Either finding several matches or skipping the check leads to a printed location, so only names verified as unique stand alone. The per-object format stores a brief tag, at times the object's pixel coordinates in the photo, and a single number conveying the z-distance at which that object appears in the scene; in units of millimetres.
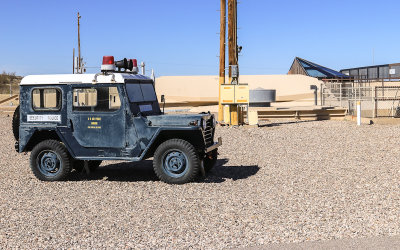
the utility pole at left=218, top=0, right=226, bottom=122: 22562
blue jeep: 9078
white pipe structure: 21109
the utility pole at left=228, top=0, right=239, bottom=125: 21656
